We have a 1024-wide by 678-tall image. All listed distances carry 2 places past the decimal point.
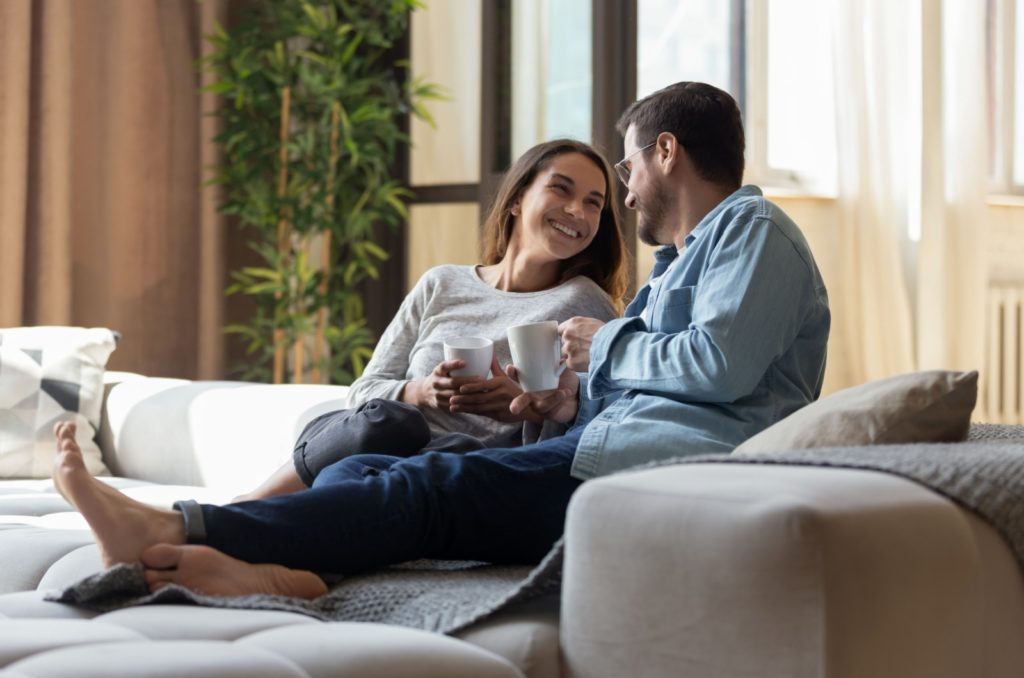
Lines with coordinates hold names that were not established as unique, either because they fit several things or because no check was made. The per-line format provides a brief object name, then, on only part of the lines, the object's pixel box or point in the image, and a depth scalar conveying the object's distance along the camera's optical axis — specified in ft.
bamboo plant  13.71
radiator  17.65
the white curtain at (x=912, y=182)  17.17
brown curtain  12.69
